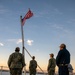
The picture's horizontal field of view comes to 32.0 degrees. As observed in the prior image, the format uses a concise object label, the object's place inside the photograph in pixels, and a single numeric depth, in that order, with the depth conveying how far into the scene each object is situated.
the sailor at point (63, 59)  5.94
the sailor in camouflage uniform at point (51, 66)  9.26
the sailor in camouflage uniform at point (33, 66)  10.90
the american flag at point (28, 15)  10.53
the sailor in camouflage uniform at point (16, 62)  6.72
